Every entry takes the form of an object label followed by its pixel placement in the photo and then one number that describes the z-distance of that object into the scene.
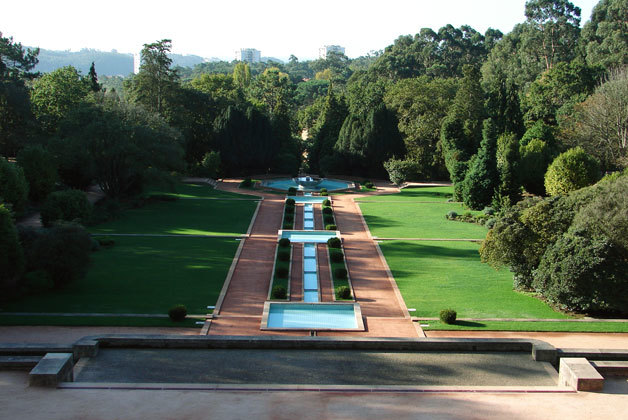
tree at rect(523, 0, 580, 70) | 84.88
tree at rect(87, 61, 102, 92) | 64.09
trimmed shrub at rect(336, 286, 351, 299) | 24.39
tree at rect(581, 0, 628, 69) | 70.78
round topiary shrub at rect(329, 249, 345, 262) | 30.52
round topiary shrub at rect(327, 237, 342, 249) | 33.16
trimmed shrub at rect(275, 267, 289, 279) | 27.55
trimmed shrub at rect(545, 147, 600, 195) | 44.31
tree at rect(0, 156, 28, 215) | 34.94
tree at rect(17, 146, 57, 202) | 40.66
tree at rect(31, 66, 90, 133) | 54.19
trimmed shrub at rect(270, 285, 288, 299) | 24.33
